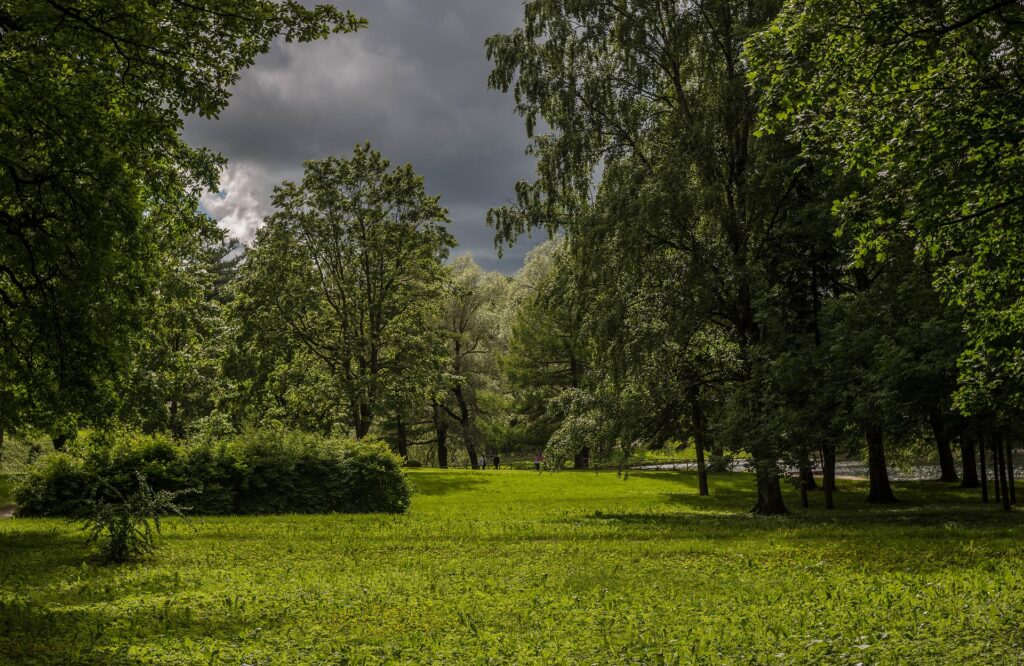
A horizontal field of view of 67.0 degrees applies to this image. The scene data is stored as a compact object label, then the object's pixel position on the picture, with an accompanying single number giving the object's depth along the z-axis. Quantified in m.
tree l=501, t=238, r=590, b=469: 47.84
